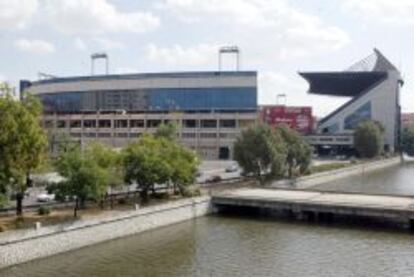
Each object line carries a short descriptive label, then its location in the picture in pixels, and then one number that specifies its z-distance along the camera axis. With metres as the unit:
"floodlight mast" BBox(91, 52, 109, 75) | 162.00
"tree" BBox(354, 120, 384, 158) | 137.25
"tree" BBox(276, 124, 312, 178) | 84.11
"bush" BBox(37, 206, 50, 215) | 49.58
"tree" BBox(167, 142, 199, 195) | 59.59
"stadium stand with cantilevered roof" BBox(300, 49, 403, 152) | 162.14
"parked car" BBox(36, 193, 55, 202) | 57.16
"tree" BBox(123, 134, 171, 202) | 56.84
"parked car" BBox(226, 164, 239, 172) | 98.36
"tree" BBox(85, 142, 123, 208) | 53.42
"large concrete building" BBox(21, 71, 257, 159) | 133.62
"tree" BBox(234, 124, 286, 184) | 75.62
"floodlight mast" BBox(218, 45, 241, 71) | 147.62
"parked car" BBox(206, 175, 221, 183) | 77.44
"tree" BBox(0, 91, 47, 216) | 45.38
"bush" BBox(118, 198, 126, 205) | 57.69
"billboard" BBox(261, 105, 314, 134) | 151.25
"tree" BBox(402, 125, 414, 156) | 170.38
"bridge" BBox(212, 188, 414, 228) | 55.47
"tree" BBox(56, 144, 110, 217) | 48.41
